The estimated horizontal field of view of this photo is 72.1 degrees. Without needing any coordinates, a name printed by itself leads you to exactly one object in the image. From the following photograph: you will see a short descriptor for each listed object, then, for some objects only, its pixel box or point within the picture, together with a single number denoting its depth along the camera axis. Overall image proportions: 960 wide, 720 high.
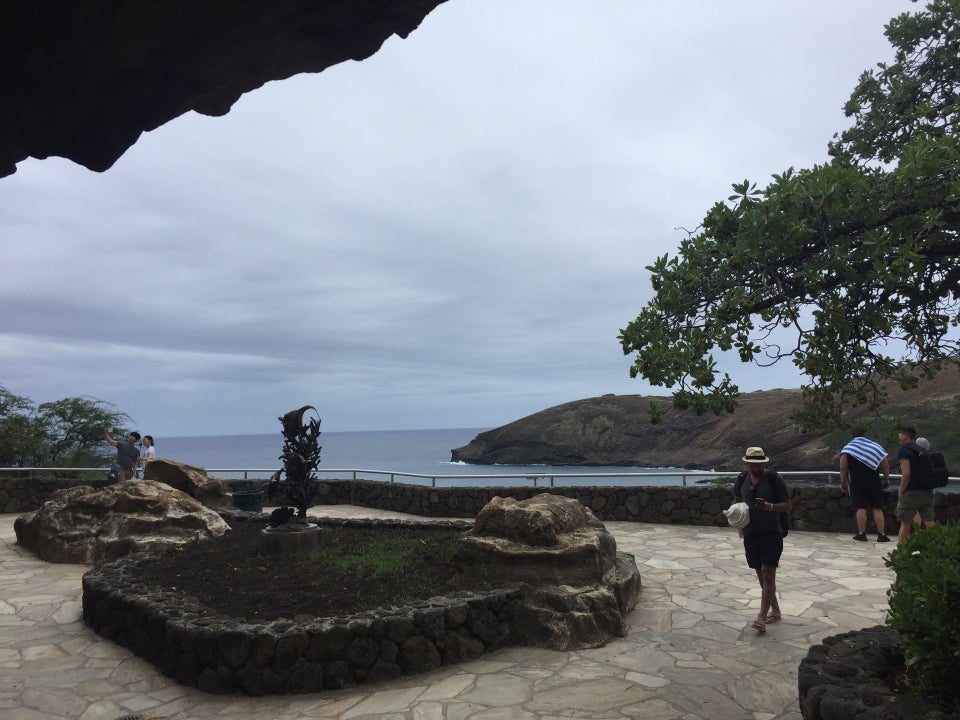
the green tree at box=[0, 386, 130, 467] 21.50
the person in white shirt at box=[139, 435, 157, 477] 17.06
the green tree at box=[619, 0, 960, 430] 4.64
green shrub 3.44
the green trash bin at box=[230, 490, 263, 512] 15.07
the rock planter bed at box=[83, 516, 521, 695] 5.58
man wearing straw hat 6.38
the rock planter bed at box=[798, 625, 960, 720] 3.40
